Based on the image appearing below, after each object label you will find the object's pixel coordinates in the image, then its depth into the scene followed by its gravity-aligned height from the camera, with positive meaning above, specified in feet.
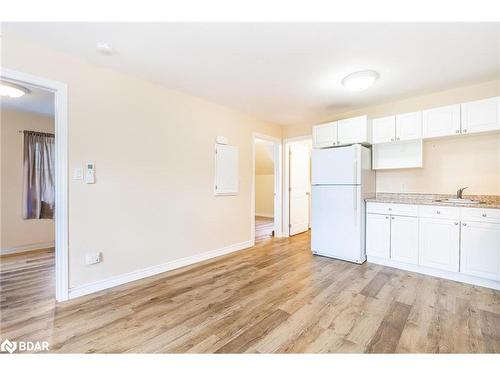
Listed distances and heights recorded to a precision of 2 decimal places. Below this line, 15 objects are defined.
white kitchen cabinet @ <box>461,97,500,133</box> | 8.30 +2.64
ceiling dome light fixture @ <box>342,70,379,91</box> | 8.21 +3.92
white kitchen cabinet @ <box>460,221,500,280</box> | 7.85 -2.29
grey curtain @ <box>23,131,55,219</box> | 12.87 +0.48
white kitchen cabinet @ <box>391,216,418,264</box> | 9.47 -2.30
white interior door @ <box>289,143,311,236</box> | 16.06 -0.16
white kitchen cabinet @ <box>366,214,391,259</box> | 10.17 -2.30
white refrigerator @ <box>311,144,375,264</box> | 10.53 -0.69
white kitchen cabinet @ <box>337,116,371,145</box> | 10.76 +2.67
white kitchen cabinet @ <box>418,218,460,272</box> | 8.59 -2.29
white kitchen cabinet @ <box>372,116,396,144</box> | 10.51 +2.64
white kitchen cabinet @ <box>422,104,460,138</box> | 9.07 +2.64
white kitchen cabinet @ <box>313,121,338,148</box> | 11.79 +2.66
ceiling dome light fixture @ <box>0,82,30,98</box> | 8.30 +3.57
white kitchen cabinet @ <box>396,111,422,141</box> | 9.85 +2.63
